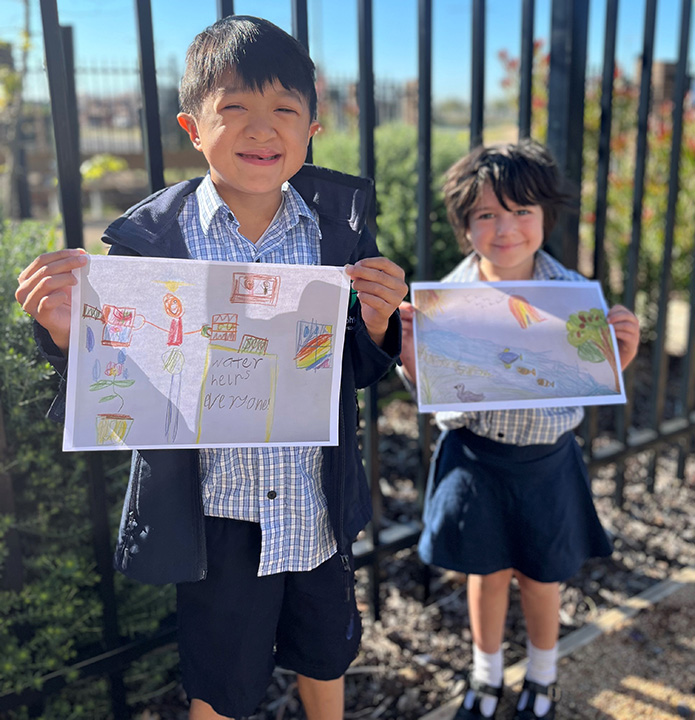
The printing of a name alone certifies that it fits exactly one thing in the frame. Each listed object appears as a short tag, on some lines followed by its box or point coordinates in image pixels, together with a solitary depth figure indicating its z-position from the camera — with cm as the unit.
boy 130
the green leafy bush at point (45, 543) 163
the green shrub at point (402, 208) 387
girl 180
